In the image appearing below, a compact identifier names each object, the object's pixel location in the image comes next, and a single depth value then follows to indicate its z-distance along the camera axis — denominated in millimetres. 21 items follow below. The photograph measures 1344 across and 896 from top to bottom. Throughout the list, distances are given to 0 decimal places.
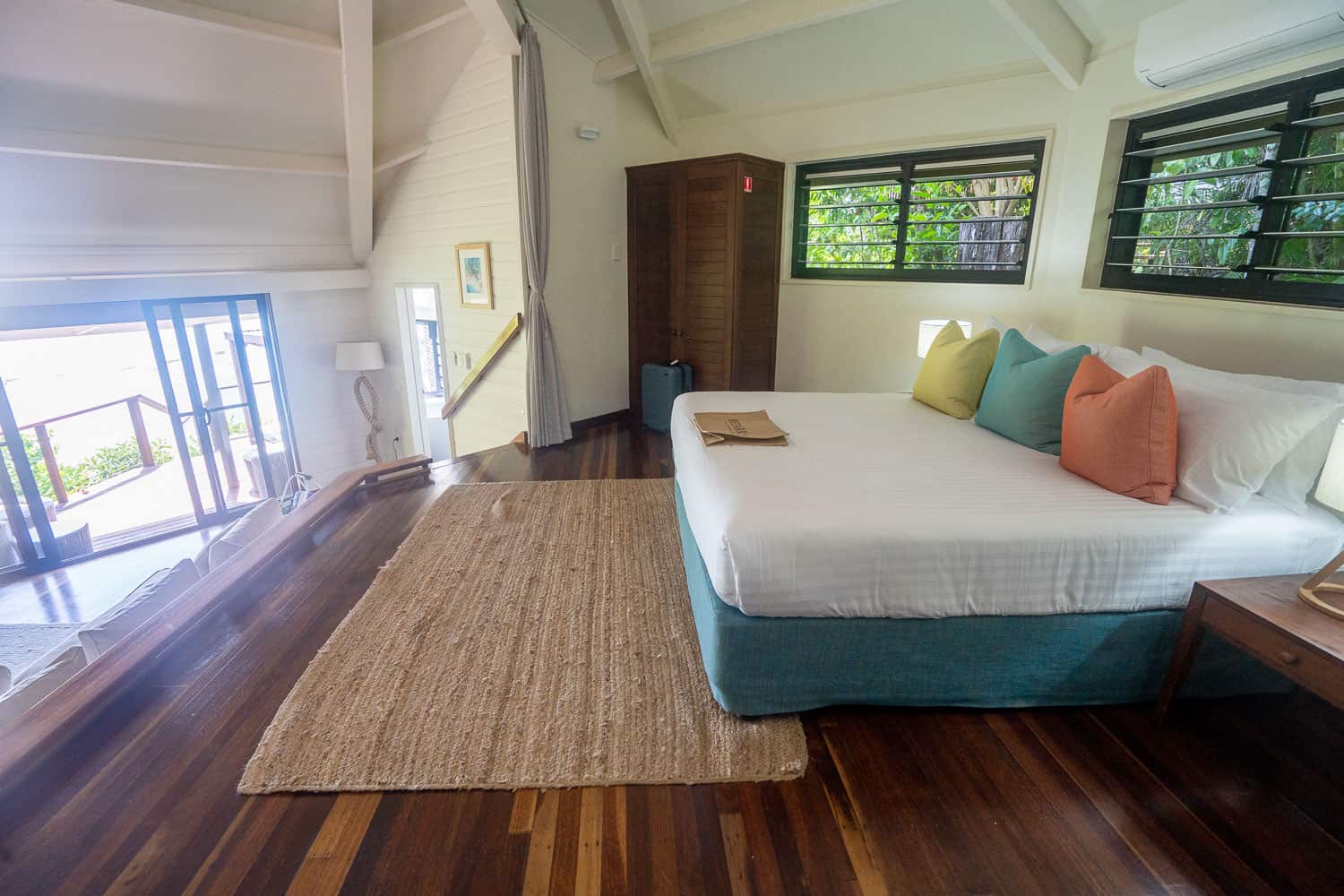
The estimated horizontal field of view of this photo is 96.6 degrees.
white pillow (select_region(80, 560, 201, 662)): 2021
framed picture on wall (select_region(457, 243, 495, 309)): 4406
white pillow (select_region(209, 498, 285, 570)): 2676
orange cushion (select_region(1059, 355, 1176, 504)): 1769
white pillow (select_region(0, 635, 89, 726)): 1804
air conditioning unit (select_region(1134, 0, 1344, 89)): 2041
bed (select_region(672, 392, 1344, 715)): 1568
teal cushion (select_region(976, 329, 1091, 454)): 2295
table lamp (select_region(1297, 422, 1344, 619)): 1435
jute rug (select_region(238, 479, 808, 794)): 1560
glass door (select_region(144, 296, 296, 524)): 5340
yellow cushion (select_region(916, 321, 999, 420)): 2768
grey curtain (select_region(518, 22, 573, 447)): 3699
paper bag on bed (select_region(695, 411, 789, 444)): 2268
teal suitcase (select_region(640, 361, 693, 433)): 4383
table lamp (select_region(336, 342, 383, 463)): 5793
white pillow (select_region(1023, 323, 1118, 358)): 2525
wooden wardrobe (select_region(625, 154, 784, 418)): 4047
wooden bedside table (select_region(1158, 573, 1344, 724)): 1294
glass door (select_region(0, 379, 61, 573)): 4711
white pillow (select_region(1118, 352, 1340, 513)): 1667
